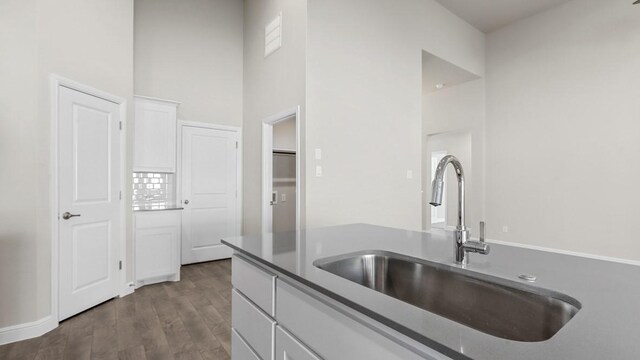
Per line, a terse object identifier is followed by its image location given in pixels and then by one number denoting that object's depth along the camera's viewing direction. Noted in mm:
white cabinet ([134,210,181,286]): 3443
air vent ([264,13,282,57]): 3783
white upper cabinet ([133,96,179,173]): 3734
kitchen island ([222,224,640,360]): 559
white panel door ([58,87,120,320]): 2631
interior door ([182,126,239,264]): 4402
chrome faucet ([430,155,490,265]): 1015
